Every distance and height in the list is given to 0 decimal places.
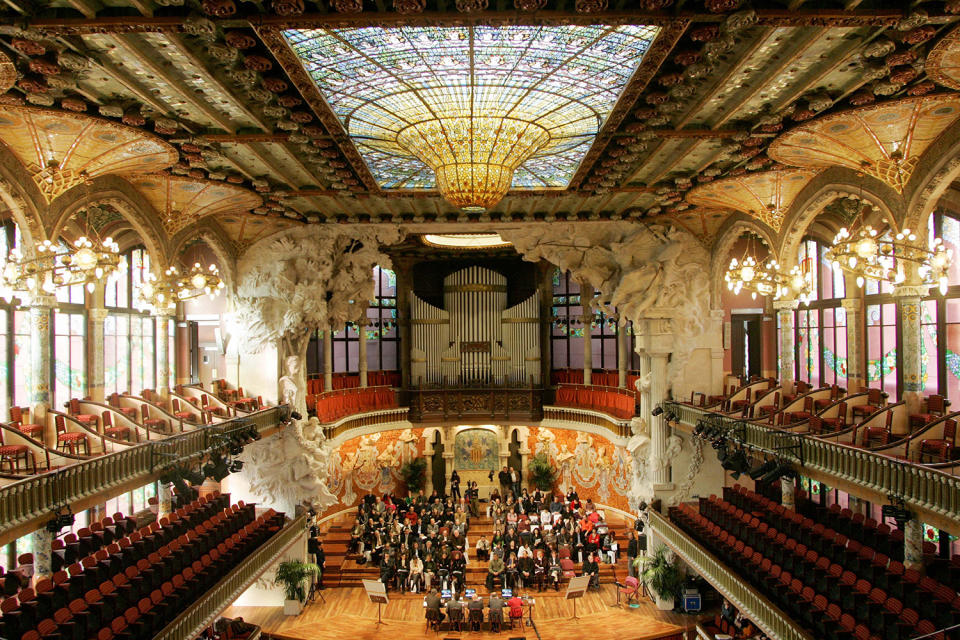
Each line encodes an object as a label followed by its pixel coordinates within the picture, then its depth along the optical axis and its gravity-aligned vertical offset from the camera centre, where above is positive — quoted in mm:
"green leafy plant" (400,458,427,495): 26703 -5548
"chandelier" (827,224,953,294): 9453 +988
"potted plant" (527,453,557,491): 26391 -5530
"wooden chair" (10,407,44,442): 11494 -1535
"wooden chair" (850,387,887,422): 13086 -1549
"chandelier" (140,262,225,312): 13984 +954
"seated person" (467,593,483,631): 16016 -6517
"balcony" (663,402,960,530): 8828 -2184
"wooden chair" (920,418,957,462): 9669 -1734
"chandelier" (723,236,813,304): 13667 +961
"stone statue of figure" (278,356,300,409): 19531 -1636
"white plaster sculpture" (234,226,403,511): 19422 +353
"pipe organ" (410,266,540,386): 25875 -334
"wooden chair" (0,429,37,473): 10000 -1775
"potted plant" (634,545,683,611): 17562 -6394
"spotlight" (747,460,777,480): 12516 -2606
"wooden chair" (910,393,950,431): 11508 -1517
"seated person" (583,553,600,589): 18500 -6458
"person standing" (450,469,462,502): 25625 -5831
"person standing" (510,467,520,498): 26072 -5825
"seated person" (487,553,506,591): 17953 -6282
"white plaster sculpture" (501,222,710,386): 19281 +1756
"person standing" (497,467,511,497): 26734 -5739
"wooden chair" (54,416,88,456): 11602 -1775
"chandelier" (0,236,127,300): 9414 +931
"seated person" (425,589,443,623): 16266 -6453
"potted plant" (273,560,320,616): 17844 -6502
